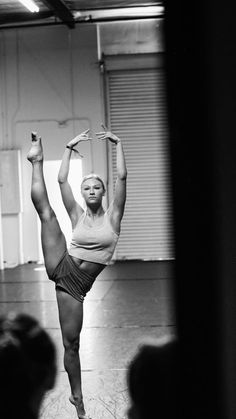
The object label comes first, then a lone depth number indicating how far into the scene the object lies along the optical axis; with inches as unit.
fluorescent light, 323.3
